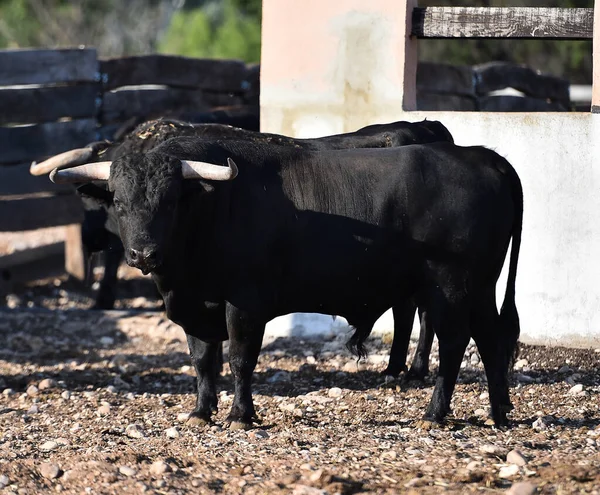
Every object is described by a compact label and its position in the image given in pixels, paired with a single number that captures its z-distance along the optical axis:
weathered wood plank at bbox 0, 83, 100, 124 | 24.30
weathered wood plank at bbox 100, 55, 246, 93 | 27.02
